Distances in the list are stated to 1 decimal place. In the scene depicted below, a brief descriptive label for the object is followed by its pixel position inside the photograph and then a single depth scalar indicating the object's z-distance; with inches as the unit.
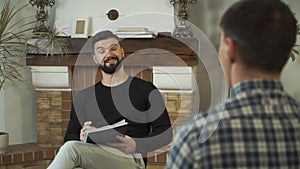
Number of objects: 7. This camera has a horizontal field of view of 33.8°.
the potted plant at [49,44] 156.1
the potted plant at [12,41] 154.3
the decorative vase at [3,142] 153.8
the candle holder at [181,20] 150.6
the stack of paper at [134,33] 150.2
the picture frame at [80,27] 157.6
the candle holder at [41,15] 157.9
